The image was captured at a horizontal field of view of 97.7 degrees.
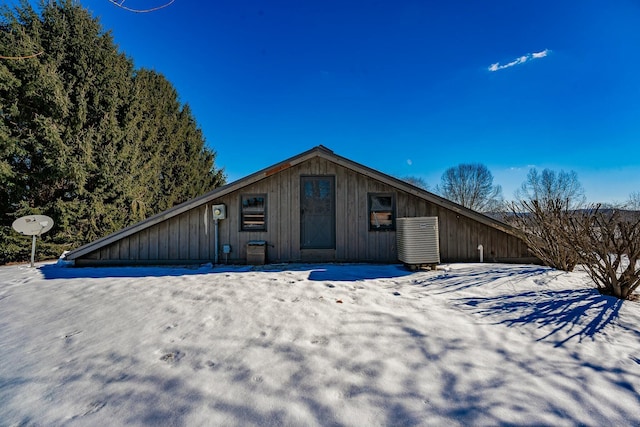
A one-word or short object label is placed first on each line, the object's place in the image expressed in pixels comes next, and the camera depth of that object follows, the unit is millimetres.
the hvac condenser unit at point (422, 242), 5664
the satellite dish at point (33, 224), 6516
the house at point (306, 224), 6770
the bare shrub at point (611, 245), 3797
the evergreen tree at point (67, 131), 8109
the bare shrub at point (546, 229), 4941
